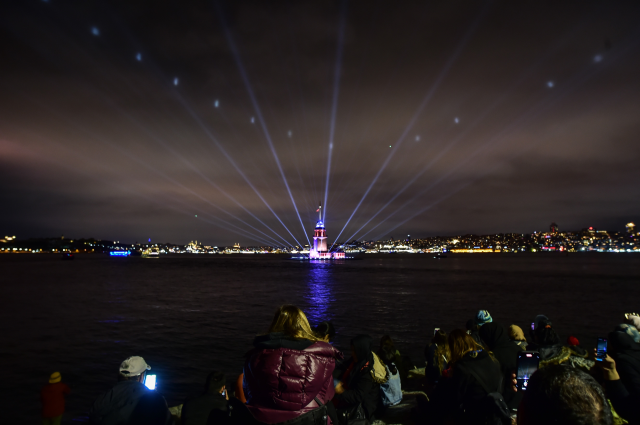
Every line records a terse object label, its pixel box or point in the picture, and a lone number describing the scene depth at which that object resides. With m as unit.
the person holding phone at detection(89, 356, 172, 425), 4.19
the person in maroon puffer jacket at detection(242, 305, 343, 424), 3.38
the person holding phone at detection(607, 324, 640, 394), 4.96
